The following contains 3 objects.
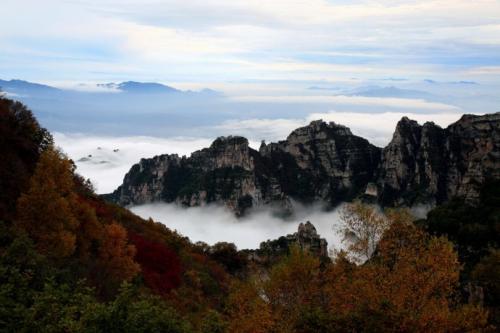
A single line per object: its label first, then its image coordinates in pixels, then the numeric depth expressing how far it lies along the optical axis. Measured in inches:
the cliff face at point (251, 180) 7682.1
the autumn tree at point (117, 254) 1529.2
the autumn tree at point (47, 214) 1321.4
